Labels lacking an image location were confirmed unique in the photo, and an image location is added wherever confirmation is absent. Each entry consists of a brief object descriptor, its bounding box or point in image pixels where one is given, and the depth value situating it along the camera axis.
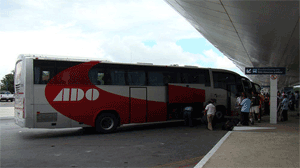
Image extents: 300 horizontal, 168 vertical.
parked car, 43.50
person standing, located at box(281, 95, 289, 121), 16.03
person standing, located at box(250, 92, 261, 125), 15.08
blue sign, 14.40
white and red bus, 10.80
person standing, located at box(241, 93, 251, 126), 13.63
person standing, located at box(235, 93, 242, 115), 16.33
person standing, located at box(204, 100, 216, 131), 12.97
